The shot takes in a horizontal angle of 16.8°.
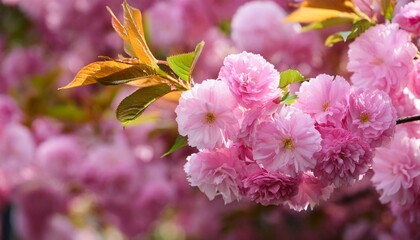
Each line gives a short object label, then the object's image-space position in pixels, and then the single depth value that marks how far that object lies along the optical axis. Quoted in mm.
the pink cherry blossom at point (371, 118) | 953
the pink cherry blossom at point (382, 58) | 1023
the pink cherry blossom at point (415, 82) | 1031
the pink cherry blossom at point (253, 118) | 944
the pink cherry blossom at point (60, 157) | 2005
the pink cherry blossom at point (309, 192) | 972
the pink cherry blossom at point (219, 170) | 960
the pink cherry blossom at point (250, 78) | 946
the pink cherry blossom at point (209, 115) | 947
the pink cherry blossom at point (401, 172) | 1039
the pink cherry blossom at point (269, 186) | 945
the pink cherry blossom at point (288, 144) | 937
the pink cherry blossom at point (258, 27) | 1521
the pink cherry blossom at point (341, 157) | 942
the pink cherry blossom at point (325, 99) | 956
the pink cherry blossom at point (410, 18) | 1045
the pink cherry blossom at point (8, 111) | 1910
